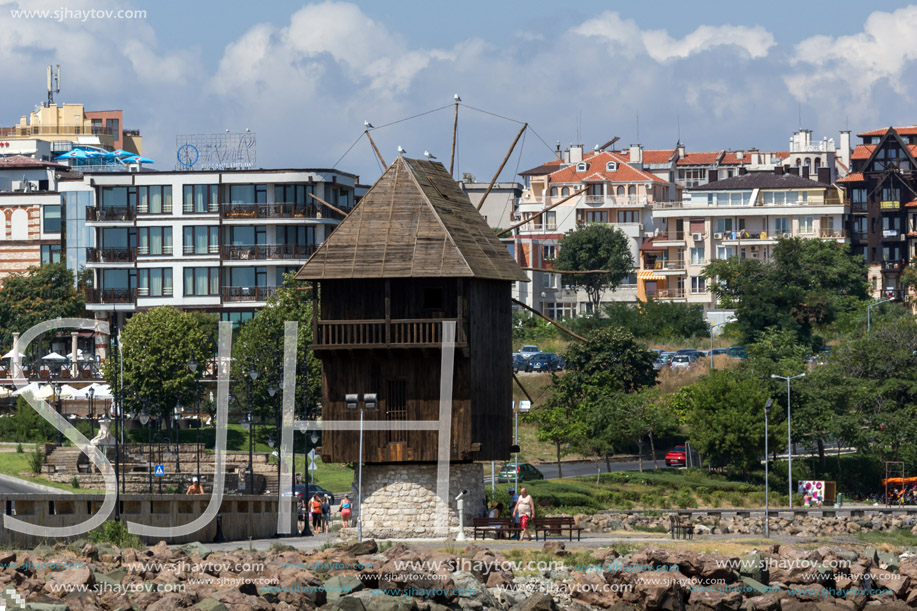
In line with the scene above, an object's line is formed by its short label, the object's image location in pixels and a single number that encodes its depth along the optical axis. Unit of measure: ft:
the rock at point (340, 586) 123.34
